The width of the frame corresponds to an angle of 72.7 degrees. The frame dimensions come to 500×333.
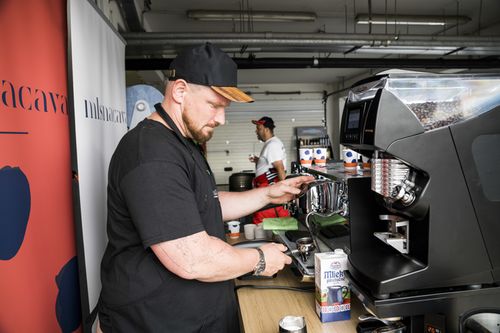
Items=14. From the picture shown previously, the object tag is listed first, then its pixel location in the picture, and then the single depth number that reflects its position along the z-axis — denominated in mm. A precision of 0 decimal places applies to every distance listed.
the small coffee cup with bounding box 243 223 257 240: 2064
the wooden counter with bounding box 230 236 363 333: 1128
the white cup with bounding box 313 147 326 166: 1924
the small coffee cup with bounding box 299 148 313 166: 2008
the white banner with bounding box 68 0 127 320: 1583
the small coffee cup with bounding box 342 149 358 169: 1615
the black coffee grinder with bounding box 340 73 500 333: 885
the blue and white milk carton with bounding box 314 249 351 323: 1122
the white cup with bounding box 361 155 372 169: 1418
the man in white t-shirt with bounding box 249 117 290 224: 4270
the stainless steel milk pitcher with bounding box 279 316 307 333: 935
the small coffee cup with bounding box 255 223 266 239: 2047
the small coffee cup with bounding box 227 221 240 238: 2148
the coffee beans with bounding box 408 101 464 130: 908
